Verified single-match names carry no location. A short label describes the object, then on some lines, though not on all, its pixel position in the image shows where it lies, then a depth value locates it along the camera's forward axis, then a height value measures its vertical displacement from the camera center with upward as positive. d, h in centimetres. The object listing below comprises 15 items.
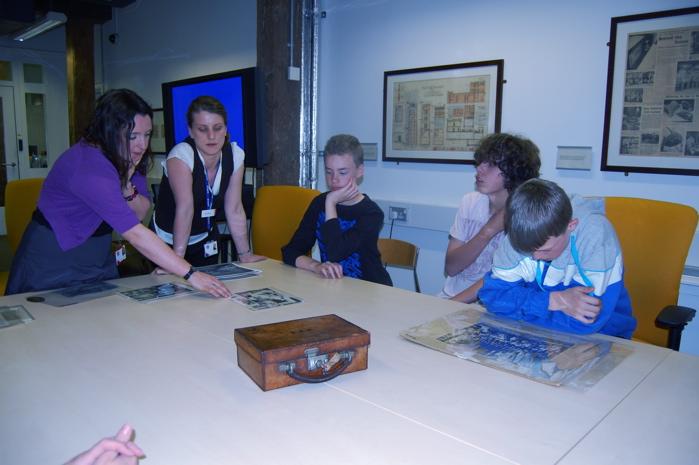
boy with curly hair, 211 -19
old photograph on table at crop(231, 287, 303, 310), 170 -45
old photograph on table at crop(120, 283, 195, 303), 177 -46
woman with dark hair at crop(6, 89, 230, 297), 176 -19
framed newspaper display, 238 +34
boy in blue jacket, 137 -29
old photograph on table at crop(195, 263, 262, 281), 208 -45
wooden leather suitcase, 111 -41
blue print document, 119 -45
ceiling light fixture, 537 +138
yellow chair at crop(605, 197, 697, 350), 186 -29
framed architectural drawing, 307 +32
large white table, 90 -47
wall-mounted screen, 370 +43
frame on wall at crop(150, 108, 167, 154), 578 +26
